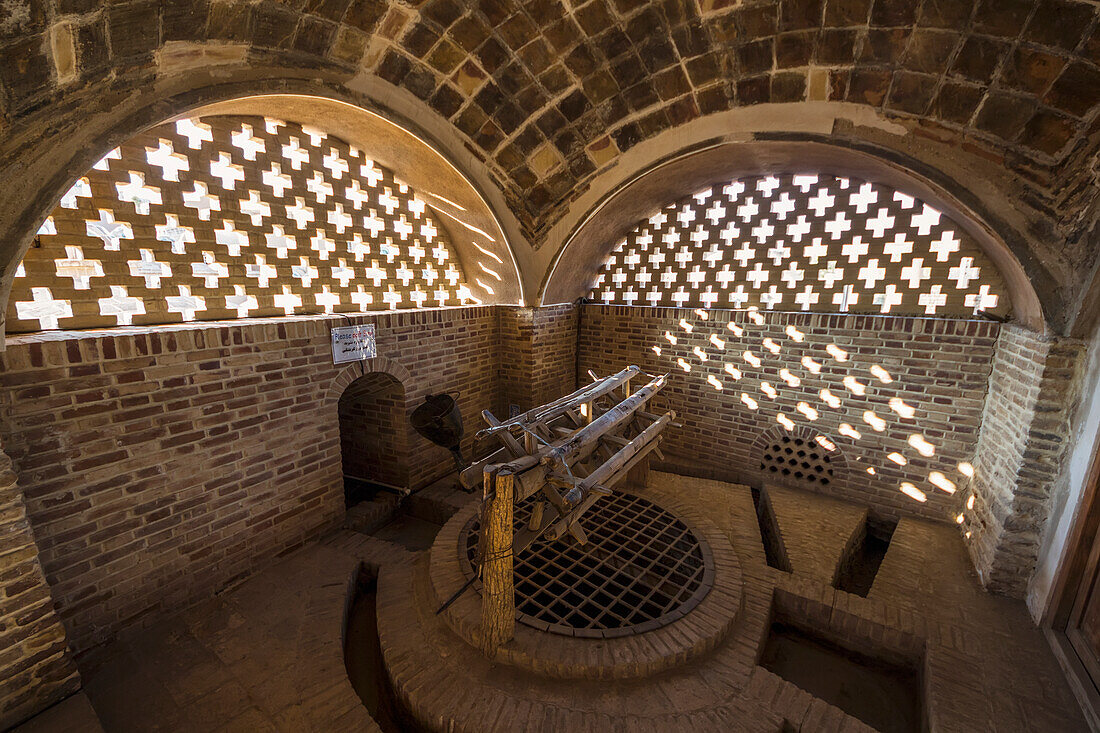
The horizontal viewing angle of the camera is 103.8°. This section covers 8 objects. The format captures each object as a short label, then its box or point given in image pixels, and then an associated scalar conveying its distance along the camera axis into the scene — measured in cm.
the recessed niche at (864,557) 436
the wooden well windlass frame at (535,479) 261
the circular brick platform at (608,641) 271
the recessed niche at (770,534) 419
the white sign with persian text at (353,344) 411
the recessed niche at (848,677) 299
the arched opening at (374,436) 512
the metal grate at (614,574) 314
